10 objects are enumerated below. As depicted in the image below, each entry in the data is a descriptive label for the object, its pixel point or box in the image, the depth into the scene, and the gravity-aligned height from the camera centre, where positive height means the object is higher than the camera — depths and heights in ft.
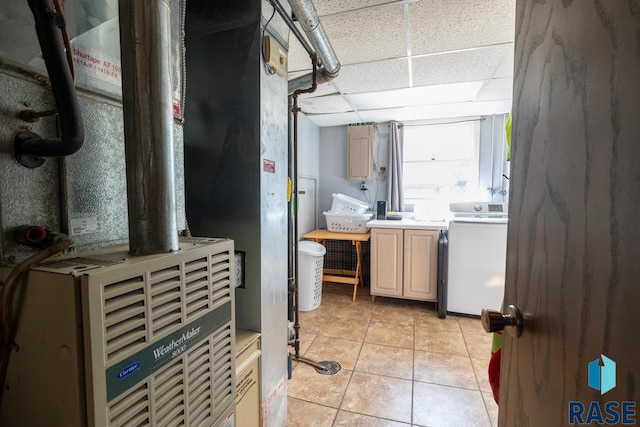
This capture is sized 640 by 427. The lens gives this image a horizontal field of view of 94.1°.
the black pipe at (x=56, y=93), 1.80 +0.67
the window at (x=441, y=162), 12.74 +1.56
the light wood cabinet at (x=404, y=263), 10.32 -2.35
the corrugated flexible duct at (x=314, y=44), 4.35 +2.69
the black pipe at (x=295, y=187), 5.95 +0.22
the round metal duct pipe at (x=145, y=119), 2.26 +0.60
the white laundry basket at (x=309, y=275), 10.13 -2.67
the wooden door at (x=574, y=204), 1.28 -0.03
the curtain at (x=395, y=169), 13.01 +1.25
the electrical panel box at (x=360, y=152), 13.27 +2.04
